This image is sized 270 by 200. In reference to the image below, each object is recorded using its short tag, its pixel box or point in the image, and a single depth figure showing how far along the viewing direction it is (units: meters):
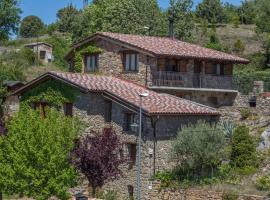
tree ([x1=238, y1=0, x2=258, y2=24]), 100.25
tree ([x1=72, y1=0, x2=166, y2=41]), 69.62
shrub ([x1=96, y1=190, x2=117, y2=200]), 34.31
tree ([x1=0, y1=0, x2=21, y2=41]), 52.56
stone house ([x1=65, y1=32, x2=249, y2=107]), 41.00
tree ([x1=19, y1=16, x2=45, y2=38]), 106.56
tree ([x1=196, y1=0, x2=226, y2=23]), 98.44
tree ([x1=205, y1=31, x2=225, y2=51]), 71.46
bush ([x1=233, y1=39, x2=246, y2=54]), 78.38
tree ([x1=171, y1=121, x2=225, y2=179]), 31.92
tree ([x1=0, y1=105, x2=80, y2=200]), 29.81
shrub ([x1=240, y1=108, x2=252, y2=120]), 42.85
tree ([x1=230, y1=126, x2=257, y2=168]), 32.69
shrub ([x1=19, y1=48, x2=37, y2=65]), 73.63
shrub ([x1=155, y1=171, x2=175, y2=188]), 32.62
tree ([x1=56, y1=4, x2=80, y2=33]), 95.81
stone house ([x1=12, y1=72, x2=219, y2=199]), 33.50
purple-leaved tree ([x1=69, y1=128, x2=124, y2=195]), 32.28
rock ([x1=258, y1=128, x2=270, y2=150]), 34.34
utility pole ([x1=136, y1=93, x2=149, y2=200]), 30.17
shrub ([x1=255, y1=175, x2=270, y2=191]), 29.92
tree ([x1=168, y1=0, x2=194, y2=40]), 71.31
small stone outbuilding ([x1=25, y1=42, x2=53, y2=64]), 77.94
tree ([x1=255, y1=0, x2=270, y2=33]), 78.98
